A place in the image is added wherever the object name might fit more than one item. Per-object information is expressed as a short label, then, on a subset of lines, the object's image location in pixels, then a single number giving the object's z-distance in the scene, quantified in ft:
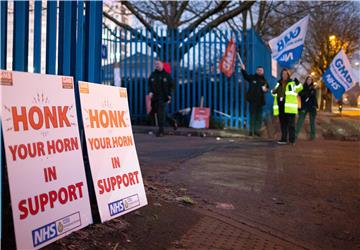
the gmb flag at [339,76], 47.90
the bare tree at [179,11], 59.41
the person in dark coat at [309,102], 46.78
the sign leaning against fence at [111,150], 14.19
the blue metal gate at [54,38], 13.96
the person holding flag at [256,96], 43.68
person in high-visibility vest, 38.86
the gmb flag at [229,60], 46.47
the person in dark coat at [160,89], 40.78
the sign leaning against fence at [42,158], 10.95
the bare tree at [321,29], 70.49
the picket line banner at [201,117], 47.14
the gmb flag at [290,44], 42.04
